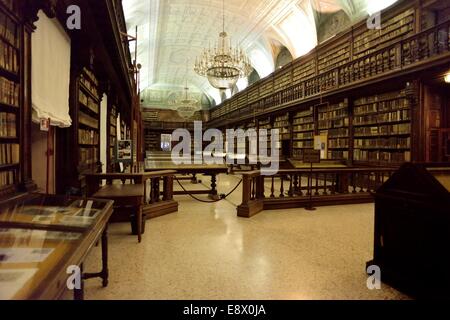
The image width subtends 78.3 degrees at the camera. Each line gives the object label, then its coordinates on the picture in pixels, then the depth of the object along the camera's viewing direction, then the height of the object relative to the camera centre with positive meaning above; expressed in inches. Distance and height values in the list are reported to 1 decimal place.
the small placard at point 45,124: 103.0 +12.2
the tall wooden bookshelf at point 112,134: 330.7 +30.8
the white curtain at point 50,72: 124.5 +42.9
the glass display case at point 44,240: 35.6 -15.5
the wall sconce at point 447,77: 218.5 +62.3
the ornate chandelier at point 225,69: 331.0 +108.2
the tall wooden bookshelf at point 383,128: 269.9 +29.3
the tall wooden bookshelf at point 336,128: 344.5 +37.4
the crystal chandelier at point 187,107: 756.0 +136.1
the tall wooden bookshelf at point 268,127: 517.9 +58.3
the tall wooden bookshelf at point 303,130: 412.8 +39.7
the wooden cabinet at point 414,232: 79.7 -24.2
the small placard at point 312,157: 212.8 -0.8
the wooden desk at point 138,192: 130.9 -18.6
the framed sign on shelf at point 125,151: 260.8 +5.0
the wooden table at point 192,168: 220.3 -10.0
